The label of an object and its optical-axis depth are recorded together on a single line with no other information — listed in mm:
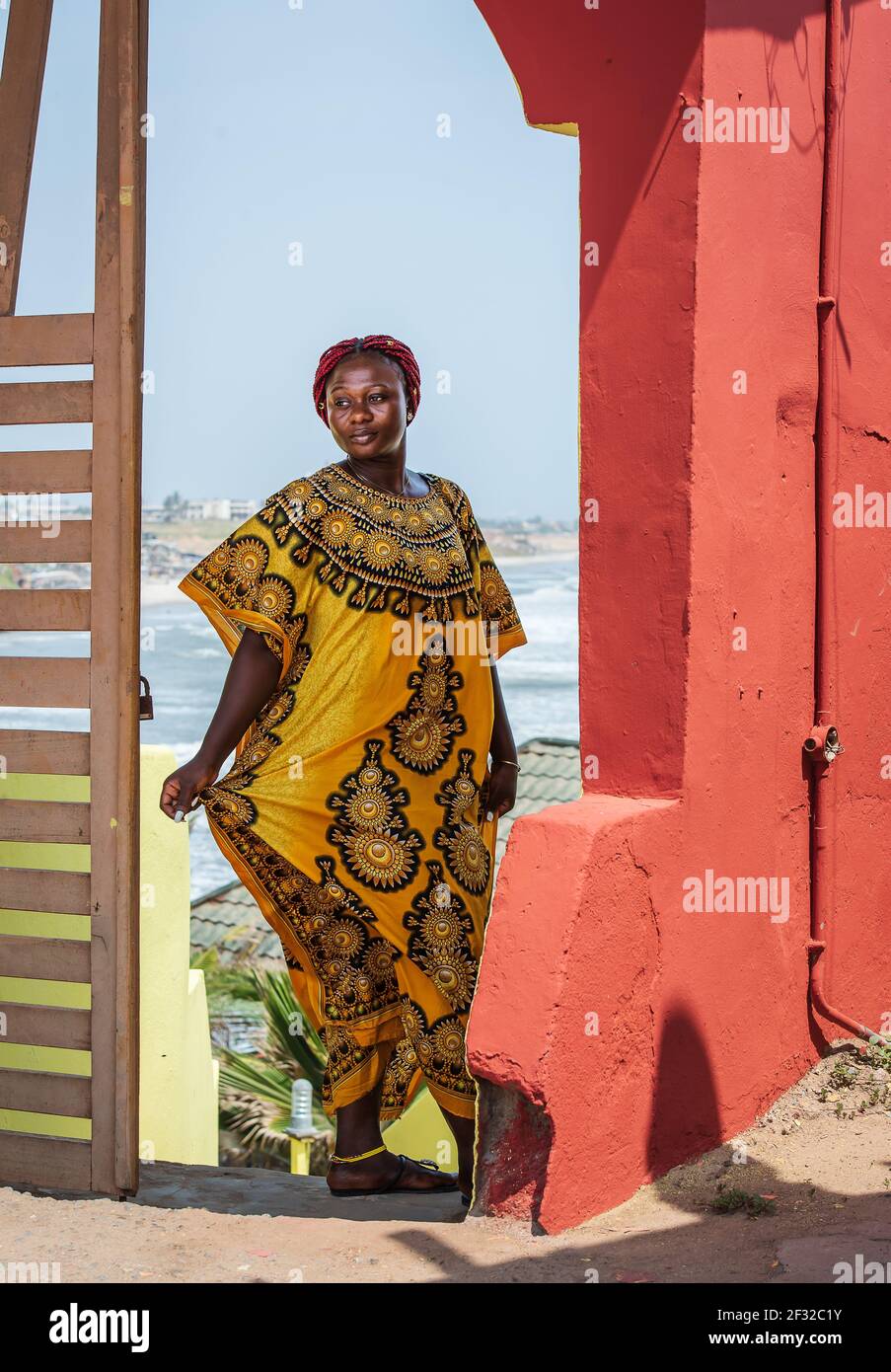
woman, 3953
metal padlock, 4109
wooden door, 3984
